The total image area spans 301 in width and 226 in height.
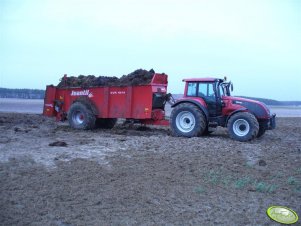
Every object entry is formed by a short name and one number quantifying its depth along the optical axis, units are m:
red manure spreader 12.37
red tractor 12.18
